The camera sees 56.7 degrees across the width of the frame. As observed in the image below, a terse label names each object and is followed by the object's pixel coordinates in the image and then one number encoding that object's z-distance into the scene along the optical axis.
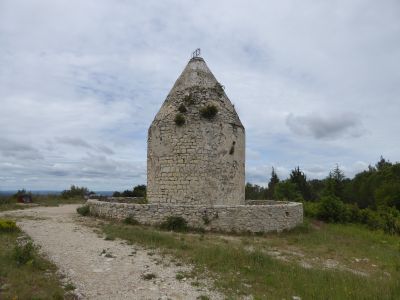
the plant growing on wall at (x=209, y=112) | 16.44
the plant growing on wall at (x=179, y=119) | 16.38
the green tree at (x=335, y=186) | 31.45
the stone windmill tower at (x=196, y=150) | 15.97
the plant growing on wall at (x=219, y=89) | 17.70
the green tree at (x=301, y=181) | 41.92
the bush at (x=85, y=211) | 17.14
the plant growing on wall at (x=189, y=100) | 16.88
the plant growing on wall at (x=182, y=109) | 16.64
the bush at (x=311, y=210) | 20.77
